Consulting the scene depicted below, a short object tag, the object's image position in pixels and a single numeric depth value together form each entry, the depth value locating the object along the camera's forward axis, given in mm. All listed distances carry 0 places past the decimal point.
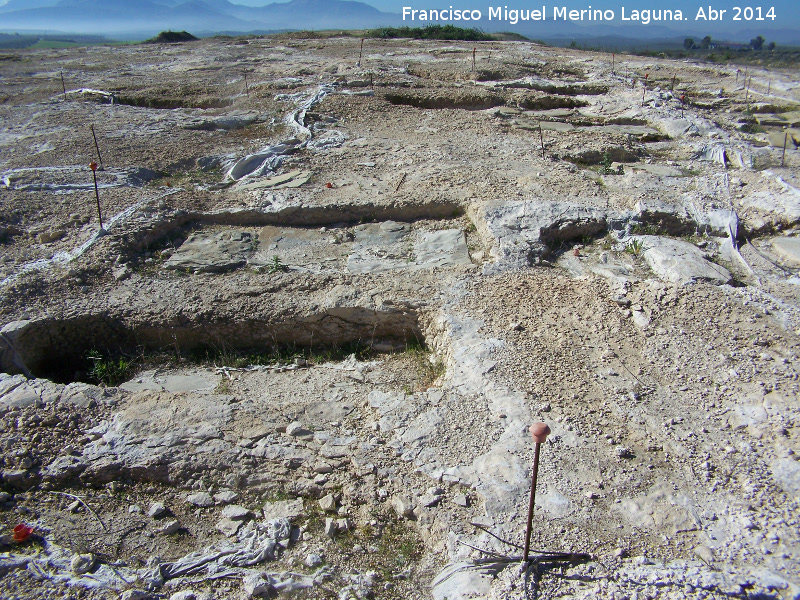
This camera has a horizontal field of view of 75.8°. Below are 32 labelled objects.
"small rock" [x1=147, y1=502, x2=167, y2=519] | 2770
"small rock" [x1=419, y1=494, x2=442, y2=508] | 2646
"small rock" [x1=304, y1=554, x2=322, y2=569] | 2463
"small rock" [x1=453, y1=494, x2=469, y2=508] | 2623
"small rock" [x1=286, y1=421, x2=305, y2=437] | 3152
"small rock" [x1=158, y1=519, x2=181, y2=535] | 2682
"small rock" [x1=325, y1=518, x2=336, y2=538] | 2617
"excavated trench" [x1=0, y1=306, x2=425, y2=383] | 4129
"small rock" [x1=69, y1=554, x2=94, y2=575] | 2426
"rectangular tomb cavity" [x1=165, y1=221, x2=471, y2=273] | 4887
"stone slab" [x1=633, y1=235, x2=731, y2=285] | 4191
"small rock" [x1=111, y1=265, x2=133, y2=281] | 4598
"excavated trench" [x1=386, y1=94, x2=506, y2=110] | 9625
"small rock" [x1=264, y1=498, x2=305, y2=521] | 2738
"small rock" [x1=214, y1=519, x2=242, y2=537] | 2669
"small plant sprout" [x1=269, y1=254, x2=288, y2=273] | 4746
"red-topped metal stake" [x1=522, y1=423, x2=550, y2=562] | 2078
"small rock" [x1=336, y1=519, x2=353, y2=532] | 2645
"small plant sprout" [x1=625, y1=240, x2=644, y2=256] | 4739
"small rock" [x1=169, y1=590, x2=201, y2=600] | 2314
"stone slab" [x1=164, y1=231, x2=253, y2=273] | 4895
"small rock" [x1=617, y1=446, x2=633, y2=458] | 2830
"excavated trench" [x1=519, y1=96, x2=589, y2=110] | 9703
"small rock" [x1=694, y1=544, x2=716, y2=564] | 2277
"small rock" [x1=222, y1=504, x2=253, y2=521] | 2746
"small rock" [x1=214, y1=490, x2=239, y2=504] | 2836
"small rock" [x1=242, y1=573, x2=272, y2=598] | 2315
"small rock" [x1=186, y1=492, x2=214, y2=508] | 2824
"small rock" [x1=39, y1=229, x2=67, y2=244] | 5133
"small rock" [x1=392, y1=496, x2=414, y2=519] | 2668
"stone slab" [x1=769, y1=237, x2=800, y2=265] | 4626
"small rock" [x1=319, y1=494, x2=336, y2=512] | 2754
